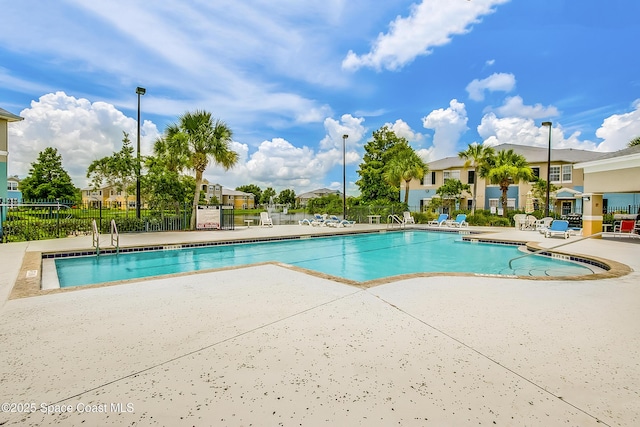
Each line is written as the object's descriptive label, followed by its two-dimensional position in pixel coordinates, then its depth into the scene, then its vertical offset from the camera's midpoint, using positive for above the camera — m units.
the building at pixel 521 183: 25.59 +2.69
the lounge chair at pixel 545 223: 13.87 -0.61
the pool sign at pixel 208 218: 15.62 -0.56
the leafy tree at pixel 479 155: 23.44 +4.20
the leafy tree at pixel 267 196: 71.97 +2.70
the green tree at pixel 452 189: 25.05 +1.72
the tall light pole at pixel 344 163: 21.47 +3.19
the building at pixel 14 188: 38.39 +2.31
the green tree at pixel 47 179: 30.16 +2.50
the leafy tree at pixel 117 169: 13.42 +1.59
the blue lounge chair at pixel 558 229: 12.75 -0.70
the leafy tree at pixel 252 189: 79.19 +4.73
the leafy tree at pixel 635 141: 28.48 +6.67
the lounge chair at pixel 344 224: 18.87 -0.91
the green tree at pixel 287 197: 69.12 +2.44
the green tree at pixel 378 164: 31.06 +4.79
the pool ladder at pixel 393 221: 21.33 -0.81
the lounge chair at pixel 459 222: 19.15 -0.71
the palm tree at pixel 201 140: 14.88 +3.16
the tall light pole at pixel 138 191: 13.83 +0.65
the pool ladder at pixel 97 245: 9.01 -1.22
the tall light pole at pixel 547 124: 17.08 +4.78
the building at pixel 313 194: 73.89 +3.69
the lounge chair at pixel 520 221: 18.09 -0.55
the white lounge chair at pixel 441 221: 19.74 -0.69
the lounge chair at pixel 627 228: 13.06 -0.64
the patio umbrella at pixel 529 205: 22.14 +0.48
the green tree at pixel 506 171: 21.53 +2.80
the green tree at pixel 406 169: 24.16 +3.15
